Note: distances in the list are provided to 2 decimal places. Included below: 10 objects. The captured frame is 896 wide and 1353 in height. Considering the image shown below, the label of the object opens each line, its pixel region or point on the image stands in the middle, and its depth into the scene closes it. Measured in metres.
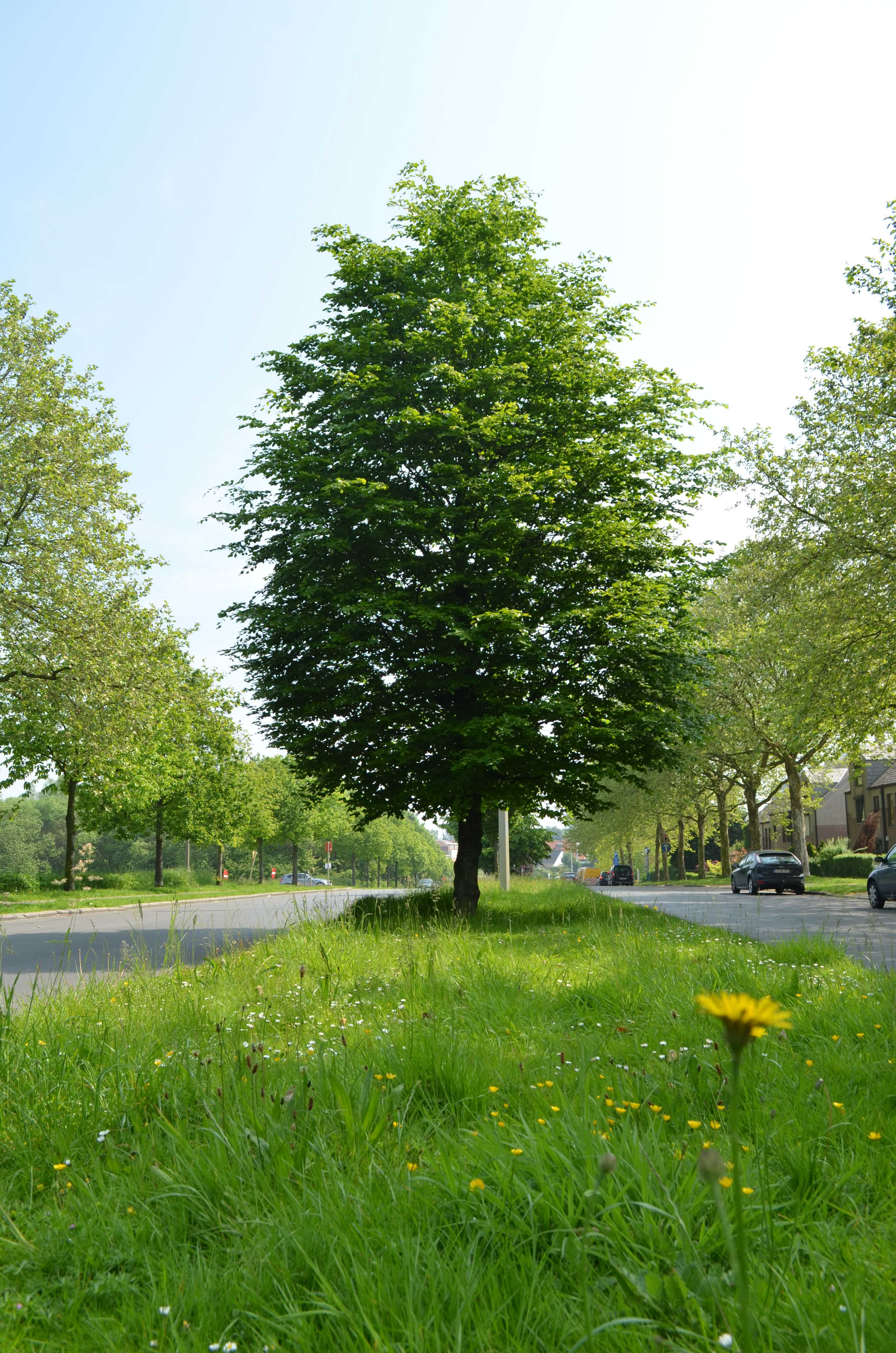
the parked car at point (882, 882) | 22.50
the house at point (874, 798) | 58.22
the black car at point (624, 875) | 62.56
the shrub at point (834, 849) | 50.88
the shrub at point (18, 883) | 32.38
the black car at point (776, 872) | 32.38
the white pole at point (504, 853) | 26.08
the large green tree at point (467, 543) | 14.80
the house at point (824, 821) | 74.31
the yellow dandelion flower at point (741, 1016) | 1.20
